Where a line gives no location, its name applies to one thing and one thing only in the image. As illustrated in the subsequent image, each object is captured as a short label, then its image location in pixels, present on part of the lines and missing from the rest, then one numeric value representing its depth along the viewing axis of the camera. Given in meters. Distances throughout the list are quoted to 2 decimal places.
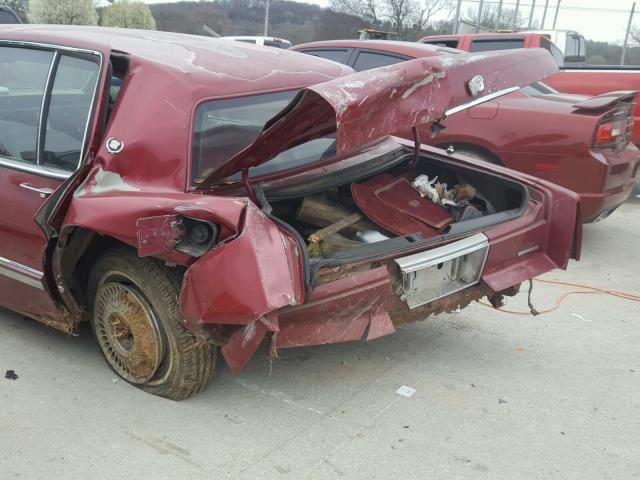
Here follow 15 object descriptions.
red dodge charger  5.46
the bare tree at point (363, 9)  38.72
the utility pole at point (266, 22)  30.11
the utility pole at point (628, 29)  33.54
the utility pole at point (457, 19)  26.78
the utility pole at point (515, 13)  35.46
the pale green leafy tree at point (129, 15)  28.45
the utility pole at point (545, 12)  39.34
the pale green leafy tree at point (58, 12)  23.48
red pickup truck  8.33
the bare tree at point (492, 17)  45.72
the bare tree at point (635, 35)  43.47
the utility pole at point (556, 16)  39.78
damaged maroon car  2.52
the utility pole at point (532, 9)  37.25
